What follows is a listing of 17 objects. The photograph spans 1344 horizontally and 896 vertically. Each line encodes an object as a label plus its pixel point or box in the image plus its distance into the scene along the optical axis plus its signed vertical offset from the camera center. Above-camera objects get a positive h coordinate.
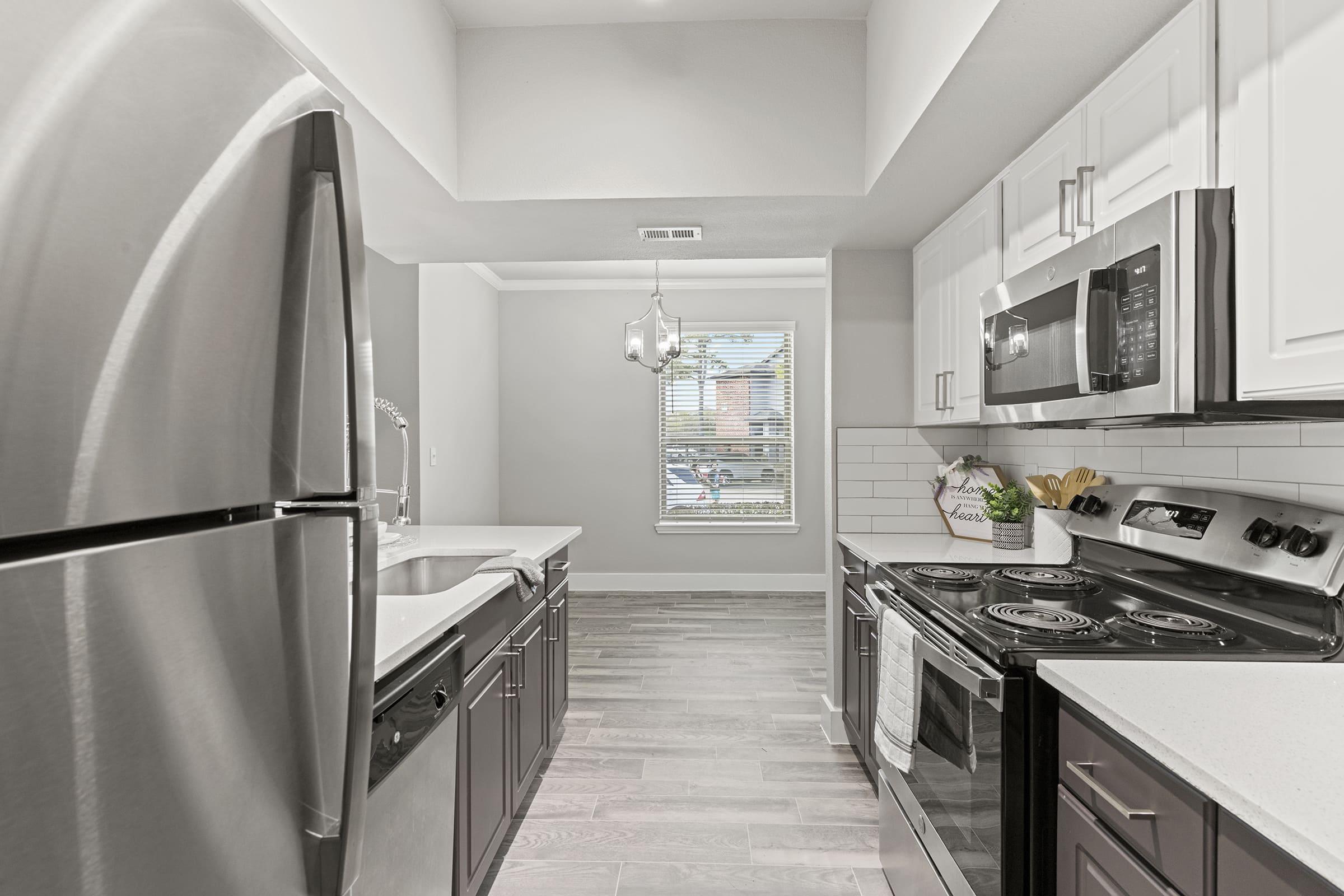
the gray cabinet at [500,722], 1.83 -0.84
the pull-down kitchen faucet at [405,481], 2.56 -0.12
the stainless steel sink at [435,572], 2.50 -0.44
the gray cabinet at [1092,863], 1.05 -0.65
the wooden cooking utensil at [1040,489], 2.46 -0.14
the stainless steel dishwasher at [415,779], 1.23 -0.63
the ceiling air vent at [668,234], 2.87 +0.85
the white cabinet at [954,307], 2.39 +0.52
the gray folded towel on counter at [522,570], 2.21 -0.38
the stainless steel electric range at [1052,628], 1.37 -0.38
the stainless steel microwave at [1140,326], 1.29 +0.25
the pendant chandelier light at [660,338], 4.64 +0.69
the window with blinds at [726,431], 6.12 +0.13
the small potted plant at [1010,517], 2.69 -0.26
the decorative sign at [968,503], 2.96 -0.23
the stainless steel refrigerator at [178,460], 0.45 -0.01
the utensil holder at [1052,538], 2.32 -0.29
